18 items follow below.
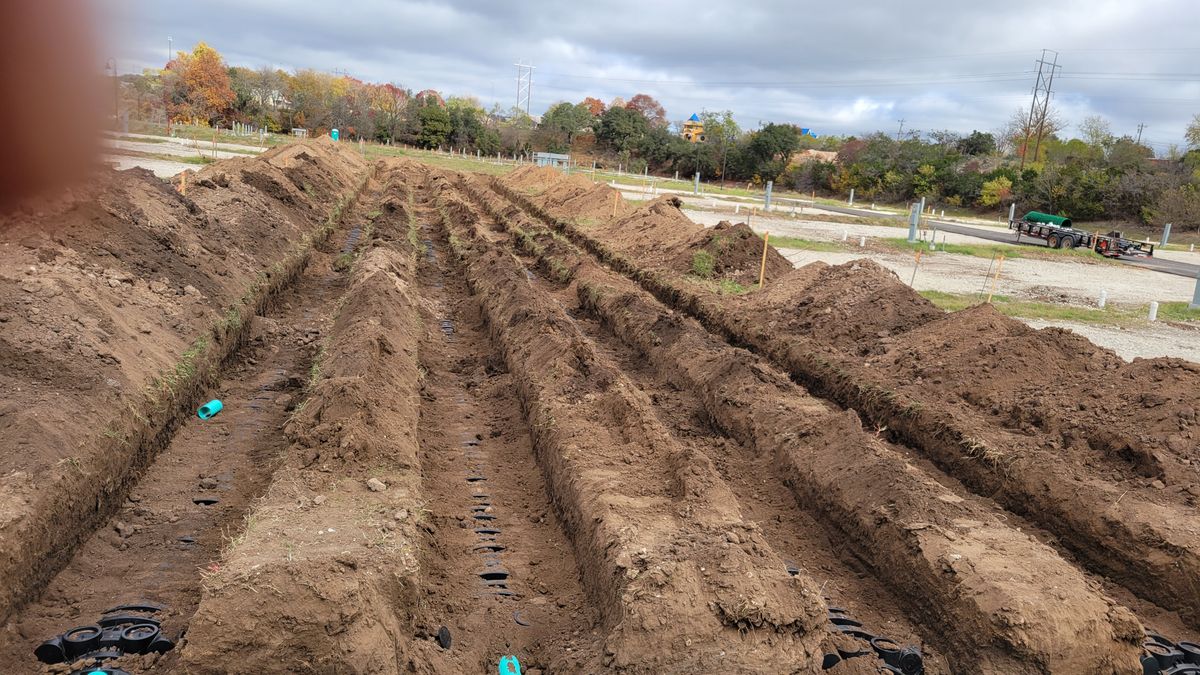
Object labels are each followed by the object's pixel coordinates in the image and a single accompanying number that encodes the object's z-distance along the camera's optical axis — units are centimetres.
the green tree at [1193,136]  6222
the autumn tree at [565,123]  8760
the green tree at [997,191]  5875
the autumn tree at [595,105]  13425
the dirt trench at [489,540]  527
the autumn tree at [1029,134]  7950
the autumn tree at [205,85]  4659
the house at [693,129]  10228
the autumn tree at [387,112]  7706
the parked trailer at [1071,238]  3262
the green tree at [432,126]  7881
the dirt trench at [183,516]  507
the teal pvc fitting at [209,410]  857
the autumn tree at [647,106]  12097
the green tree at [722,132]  8045
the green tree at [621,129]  8581
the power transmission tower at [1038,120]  7626
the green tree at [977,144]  7956
